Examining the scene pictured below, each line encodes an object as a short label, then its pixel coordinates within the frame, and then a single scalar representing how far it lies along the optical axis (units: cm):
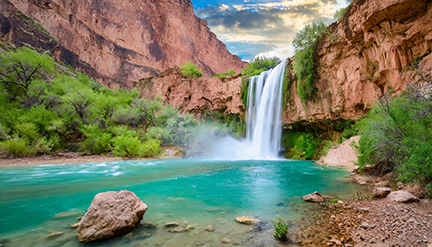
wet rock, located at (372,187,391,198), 440
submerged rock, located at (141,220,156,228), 322
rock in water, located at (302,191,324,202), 448
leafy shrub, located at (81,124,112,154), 1564
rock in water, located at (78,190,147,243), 270
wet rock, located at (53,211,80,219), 369
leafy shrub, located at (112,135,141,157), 1492
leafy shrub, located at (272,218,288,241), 272
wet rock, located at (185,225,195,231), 313
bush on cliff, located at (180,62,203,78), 3472
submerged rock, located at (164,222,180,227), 328
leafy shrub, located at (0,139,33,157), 1125
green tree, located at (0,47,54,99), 1636
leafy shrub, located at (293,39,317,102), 1559
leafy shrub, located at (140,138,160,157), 1572
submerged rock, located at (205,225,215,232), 309
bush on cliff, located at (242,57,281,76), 2955
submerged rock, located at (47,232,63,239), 288
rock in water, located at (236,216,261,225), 337
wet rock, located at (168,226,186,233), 306
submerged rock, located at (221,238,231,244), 270
